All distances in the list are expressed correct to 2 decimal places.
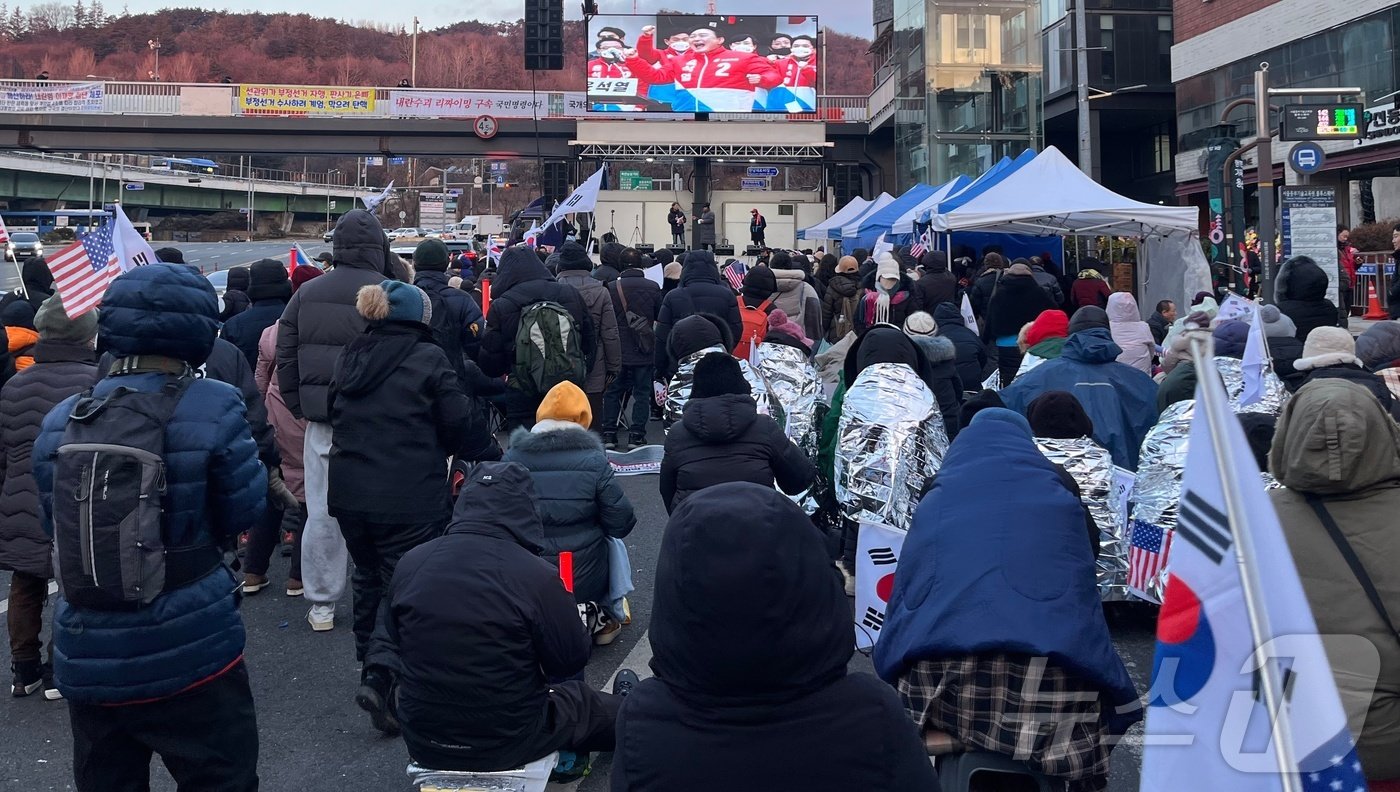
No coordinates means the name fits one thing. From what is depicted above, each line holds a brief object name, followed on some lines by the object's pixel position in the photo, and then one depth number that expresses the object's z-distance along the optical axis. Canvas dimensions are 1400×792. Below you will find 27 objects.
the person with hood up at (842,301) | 13.09
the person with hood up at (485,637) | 3.86
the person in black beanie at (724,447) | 5.71
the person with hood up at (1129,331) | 9.66
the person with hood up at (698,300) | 10.39
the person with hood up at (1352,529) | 3.07
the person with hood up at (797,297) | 12.55
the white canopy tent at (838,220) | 26.16
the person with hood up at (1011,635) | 3.15
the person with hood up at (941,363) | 7.82
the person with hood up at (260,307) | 8.09
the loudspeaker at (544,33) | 27.31
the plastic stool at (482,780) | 3.91
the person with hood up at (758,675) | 2.25
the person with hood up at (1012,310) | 11.15
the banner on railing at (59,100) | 41.56
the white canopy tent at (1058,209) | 14.45
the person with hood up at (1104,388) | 6.95
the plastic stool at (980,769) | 3.27
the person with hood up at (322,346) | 6.29
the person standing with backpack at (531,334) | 8.53
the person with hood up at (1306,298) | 8.84
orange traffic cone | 22.05
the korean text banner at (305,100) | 41.78
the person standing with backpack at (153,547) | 3.45
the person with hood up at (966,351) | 9.62
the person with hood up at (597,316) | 10.32
